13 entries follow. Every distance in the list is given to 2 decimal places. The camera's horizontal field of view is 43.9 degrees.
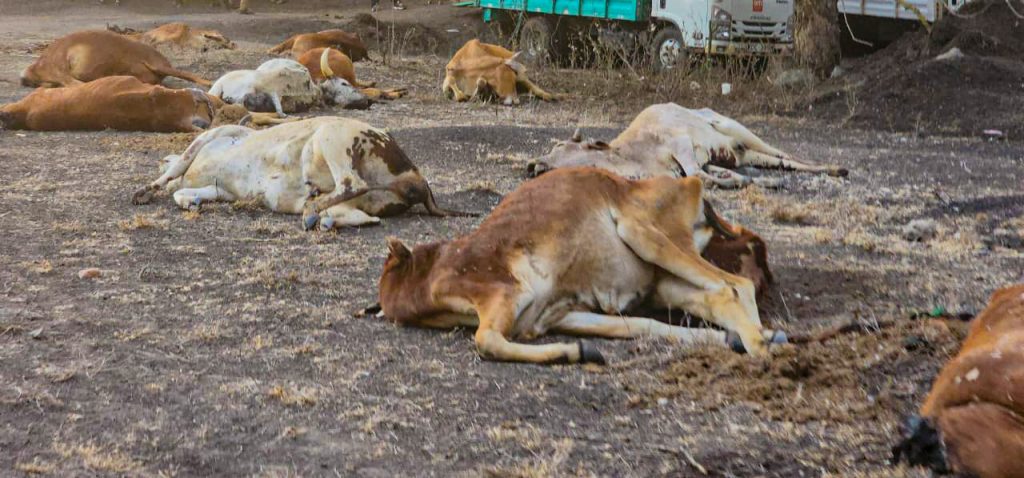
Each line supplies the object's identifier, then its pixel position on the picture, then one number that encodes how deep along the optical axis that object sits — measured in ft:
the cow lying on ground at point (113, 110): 40.37
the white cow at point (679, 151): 30.73
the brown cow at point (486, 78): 50.62
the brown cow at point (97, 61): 48.83
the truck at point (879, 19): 56.12
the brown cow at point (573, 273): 17.35
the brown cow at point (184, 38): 67.77
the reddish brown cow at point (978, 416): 10.23
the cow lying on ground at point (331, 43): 61.77
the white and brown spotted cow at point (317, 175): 27.04
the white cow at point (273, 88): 44.88
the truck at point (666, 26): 54.75
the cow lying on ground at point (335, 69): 50.55
